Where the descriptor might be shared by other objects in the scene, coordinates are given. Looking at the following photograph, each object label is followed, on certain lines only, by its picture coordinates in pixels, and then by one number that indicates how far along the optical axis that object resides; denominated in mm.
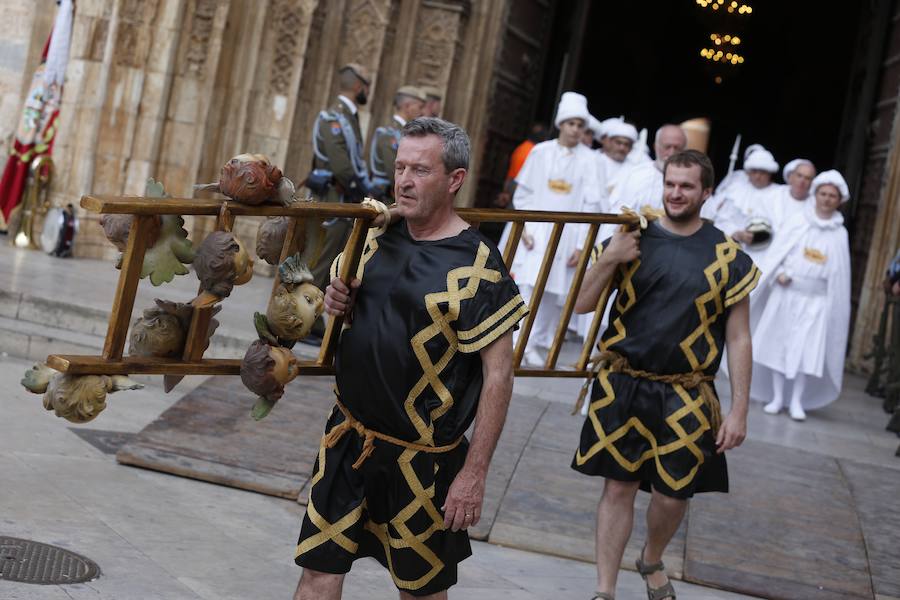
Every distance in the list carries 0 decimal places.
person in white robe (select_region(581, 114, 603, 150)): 13086
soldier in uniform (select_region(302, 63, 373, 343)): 10125
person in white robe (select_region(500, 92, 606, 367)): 11414
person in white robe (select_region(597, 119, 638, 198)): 12664
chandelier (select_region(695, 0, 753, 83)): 26266
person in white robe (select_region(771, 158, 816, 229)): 11977
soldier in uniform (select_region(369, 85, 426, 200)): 10391
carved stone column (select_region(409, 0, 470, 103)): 14523
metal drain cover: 4727
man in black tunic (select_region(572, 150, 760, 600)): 5230
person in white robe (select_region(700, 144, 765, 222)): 12935
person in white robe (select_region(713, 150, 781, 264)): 12656
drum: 11891
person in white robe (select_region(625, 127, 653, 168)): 12891
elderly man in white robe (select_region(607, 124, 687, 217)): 10609
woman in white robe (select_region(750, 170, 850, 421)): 11242
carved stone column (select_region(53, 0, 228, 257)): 12367
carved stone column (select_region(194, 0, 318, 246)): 13312
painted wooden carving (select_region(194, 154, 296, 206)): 3600
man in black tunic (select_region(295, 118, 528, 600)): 3762
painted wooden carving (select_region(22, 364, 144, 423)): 3477
